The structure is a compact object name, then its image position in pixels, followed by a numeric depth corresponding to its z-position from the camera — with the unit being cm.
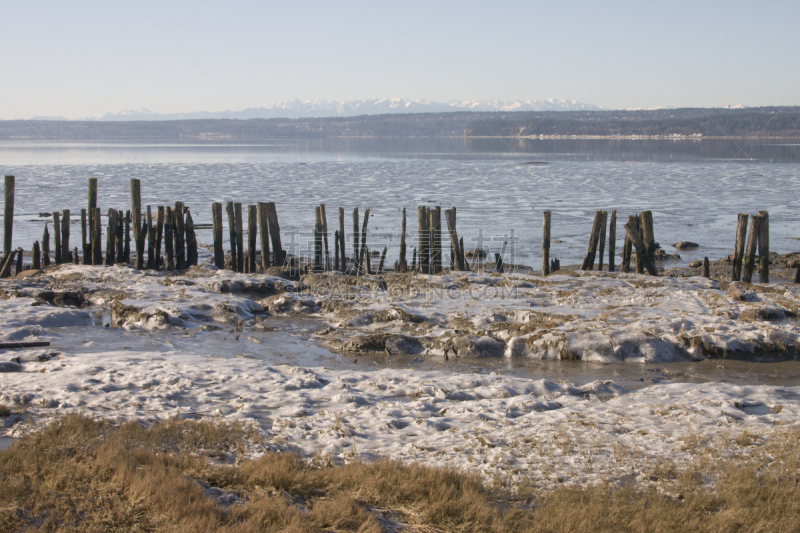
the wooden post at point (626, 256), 1784
